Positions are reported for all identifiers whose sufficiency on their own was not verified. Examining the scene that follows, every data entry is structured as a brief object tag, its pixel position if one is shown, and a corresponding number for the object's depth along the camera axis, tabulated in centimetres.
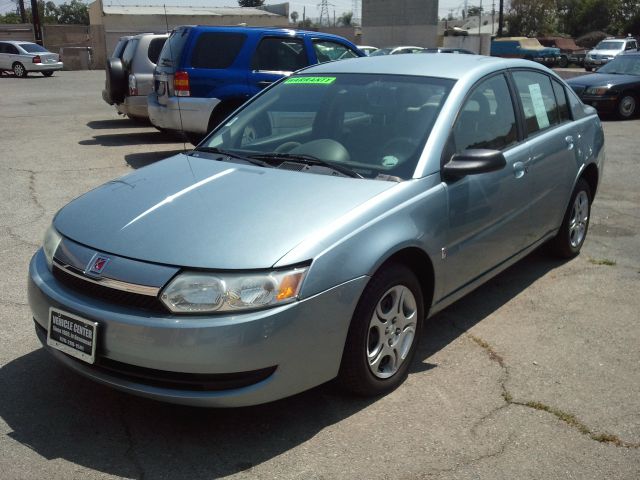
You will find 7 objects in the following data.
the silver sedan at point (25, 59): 3005
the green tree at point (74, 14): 9850
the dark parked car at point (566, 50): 3932
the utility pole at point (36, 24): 4384
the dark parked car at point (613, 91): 1509
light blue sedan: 295
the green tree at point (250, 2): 8696
